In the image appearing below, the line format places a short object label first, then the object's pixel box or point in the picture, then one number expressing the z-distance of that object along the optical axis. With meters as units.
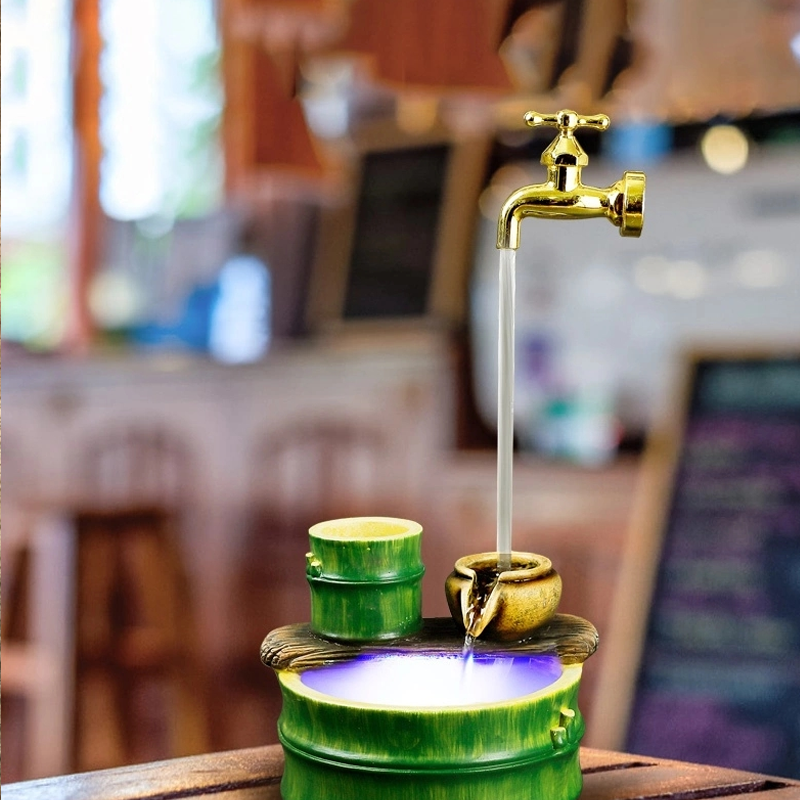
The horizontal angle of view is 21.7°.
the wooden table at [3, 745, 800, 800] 0.80
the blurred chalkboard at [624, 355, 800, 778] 1.53
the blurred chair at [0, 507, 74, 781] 2.64
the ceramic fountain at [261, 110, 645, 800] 0.75
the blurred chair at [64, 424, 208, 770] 2.55
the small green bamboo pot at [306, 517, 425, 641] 0.78
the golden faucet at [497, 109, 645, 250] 0.78
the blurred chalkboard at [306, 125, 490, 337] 3.12
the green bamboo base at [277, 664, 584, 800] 0.74
